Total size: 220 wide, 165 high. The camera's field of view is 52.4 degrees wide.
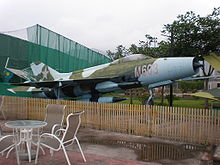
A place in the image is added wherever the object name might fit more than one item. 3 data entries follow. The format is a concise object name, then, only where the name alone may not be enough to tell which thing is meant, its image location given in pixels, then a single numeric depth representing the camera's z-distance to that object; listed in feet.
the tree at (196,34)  61.16
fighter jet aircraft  33.73
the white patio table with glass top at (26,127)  14.96
